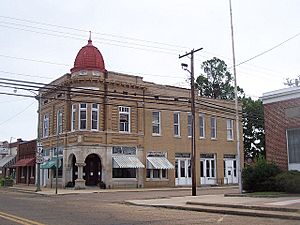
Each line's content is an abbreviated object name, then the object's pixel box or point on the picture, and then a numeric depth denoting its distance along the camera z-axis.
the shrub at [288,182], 23.84
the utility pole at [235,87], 26.59
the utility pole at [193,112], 28.46
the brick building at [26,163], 52.20
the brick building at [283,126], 28.86
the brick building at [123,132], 40.25
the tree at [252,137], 65.44
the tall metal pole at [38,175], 37.48
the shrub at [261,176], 25.36
